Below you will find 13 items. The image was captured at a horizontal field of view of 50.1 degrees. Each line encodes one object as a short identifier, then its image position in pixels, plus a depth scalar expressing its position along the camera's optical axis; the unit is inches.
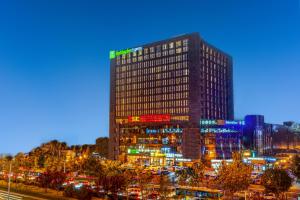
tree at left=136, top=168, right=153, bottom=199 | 2081.7
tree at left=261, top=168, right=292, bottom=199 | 1941.4
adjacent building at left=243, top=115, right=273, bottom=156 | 5615.2
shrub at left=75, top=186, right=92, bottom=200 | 1863.9
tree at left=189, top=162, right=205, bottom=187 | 2627.7
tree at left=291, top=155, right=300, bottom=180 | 2405.3
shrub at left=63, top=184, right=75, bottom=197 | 1940.2
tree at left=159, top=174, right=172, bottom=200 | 1877.8
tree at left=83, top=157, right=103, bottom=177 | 2888.8
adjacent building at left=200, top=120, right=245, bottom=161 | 5265.8
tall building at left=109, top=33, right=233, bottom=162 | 5442.9
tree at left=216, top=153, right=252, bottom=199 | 1852.9
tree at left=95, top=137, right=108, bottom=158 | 6943.4
